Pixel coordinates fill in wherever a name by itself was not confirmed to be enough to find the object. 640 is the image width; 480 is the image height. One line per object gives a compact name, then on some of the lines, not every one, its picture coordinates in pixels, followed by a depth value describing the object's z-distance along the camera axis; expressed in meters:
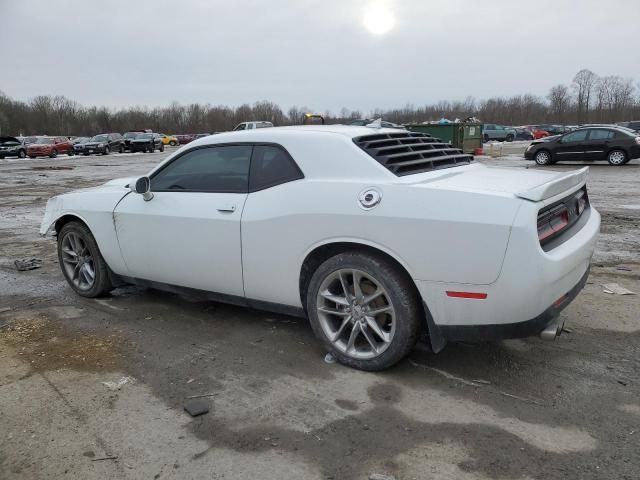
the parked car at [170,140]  59.45
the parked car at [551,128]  53.78
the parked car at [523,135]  52.88
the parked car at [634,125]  42.16
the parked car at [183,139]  63.22
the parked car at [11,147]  39.56
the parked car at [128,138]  45.00
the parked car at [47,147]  40.28
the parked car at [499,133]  50.75
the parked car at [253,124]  31.51
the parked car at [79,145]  43.47
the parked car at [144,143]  44.72
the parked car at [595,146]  19.56
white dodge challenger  2.97
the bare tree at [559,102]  90.50
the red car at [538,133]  49.72
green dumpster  23.39
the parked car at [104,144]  43.16
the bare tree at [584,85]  90.88
